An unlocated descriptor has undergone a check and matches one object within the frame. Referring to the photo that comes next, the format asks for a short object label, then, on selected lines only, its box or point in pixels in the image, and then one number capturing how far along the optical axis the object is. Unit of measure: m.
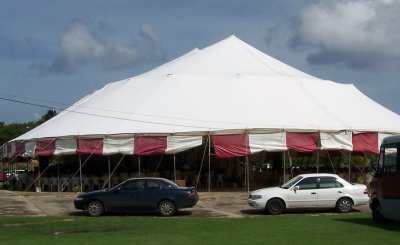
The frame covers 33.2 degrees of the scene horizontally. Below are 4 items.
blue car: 22.80
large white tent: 32.72
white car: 22.73
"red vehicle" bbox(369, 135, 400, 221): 17.72
